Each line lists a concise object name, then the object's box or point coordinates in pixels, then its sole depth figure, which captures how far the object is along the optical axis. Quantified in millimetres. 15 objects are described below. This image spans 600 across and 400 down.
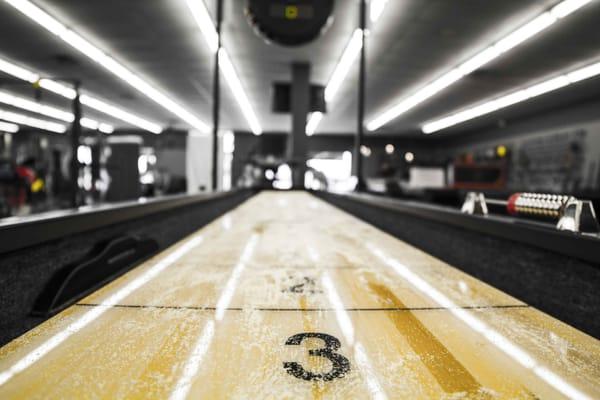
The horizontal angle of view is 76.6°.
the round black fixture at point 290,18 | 4012
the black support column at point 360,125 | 4458
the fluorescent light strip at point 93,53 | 5696
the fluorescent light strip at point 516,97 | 7867
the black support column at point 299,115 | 8492
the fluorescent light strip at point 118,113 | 11969
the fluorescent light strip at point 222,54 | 5700
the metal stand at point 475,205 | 1467
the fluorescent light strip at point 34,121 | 13688
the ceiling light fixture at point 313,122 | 13617
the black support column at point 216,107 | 4473
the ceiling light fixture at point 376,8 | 5449
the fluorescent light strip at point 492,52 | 5375
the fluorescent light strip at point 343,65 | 6906
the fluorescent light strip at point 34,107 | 10984
